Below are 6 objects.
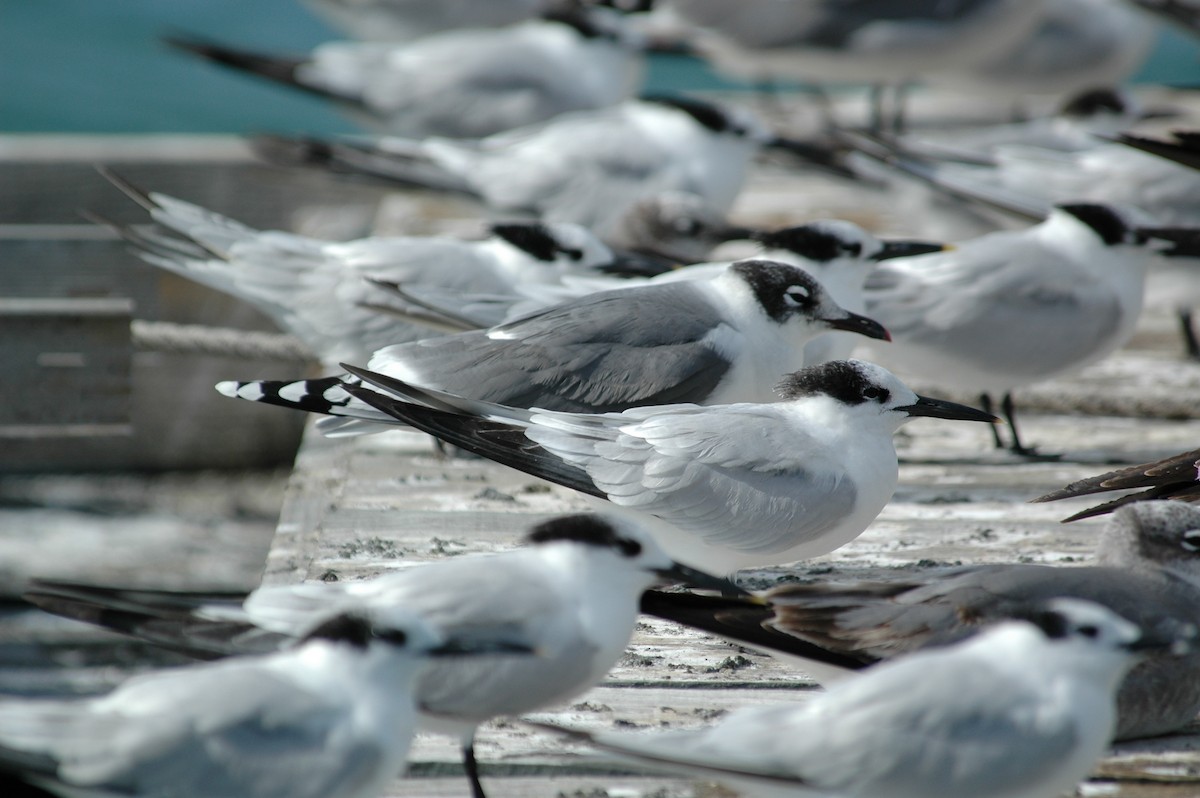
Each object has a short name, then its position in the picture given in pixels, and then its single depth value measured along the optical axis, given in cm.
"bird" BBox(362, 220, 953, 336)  773
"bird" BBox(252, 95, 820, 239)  1166
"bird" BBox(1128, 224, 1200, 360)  954
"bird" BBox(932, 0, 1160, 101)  1580
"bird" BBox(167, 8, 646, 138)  1410
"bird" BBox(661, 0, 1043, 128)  1475
